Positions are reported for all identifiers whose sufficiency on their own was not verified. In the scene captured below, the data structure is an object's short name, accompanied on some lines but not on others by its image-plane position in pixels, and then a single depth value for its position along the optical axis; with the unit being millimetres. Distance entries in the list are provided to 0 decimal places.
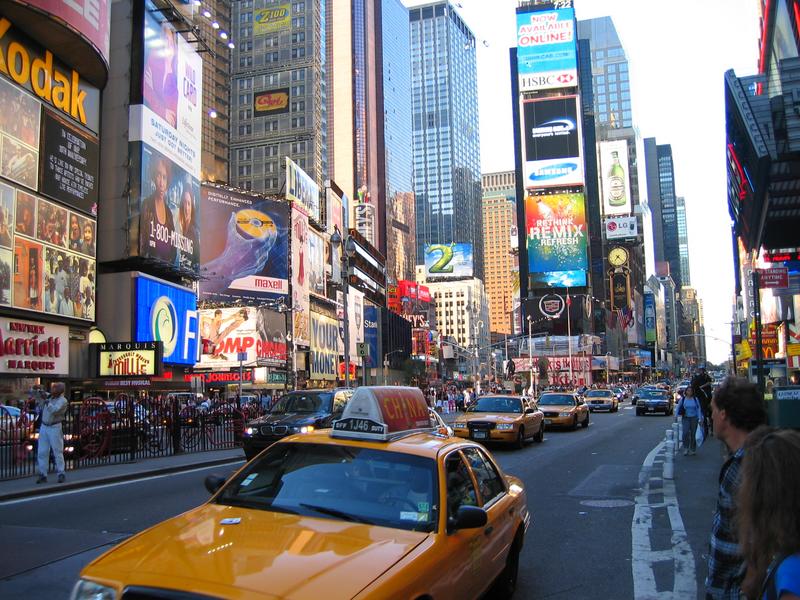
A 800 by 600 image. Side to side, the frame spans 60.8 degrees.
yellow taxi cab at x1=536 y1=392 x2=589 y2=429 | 25188
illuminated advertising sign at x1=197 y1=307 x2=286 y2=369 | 63906
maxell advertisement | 64875
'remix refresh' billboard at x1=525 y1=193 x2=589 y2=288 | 126000
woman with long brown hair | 2107
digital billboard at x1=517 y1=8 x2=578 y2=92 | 128625
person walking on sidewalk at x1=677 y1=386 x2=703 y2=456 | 15859
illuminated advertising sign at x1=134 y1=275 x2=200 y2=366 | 44344
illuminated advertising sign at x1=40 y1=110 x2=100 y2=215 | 34906
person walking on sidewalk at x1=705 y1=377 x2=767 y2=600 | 3029
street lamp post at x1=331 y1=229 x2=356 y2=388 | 24844
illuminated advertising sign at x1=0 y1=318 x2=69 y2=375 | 32812
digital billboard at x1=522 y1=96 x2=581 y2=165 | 126812
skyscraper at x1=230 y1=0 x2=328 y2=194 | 114438
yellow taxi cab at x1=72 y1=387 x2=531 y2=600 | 3191
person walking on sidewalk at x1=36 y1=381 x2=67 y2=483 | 12844
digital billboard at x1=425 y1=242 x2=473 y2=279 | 180000
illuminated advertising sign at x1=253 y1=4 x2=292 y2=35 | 119125
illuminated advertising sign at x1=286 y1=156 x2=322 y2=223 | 73312
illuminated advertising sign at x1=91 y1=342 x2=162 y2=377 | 39500
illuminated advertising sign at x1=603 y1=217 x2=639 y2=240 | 162625
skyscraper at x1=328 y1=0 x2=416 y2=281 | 173125
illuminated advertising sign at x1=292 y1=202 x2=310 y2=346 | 70312
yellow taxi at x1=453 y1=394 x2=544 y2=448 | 17562
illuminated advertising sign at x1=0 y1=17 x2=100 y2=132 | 32438
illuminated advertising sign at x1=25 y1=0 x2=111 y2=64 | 33156
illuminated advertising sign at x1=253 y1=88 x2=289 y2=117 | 116688
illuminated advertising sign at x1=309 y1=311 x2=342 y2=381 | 77875
